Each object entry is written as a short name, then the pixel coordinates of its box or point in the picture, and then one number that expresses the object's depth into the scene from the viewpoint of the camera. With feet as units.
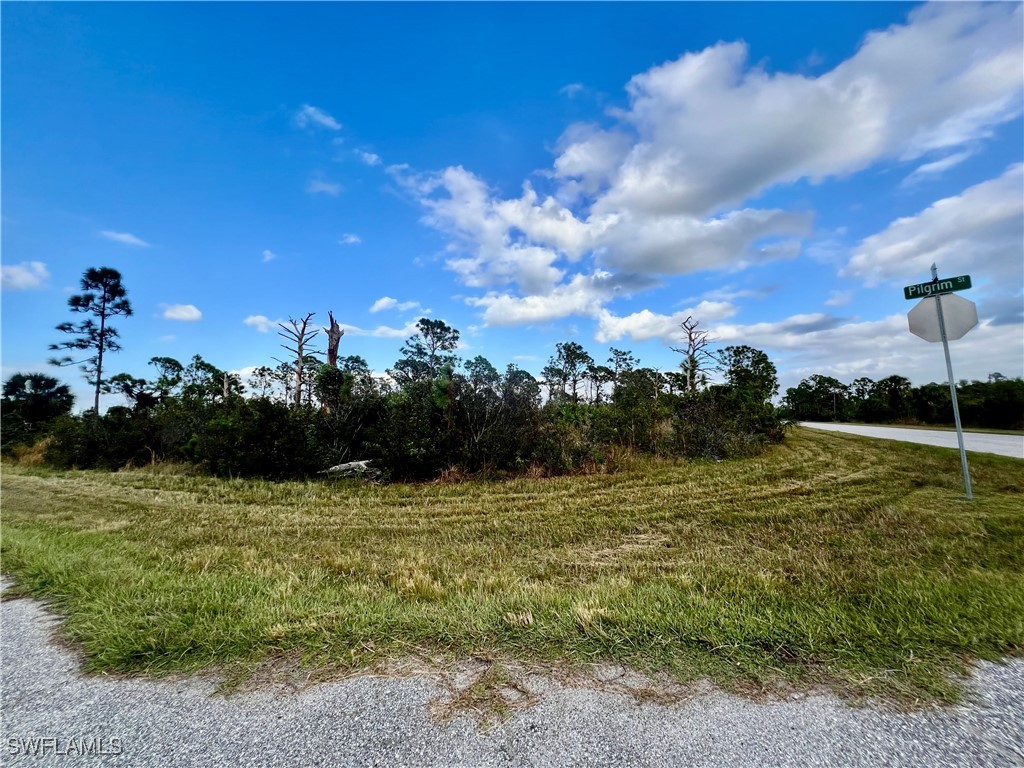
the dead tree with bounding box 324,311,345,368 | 48.01
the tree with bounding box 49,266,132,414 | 70.95
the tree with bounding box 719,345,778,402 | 50.29
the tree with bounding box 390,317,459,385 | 132.98
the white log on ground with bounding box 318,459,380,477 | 33.04
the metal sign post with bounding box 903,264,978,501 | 20.34
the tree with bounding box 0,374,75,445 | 65.86
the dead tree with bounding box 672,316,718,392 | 72.98
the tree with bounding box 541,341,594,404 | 154.92
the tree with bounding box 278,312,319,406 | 64.34
